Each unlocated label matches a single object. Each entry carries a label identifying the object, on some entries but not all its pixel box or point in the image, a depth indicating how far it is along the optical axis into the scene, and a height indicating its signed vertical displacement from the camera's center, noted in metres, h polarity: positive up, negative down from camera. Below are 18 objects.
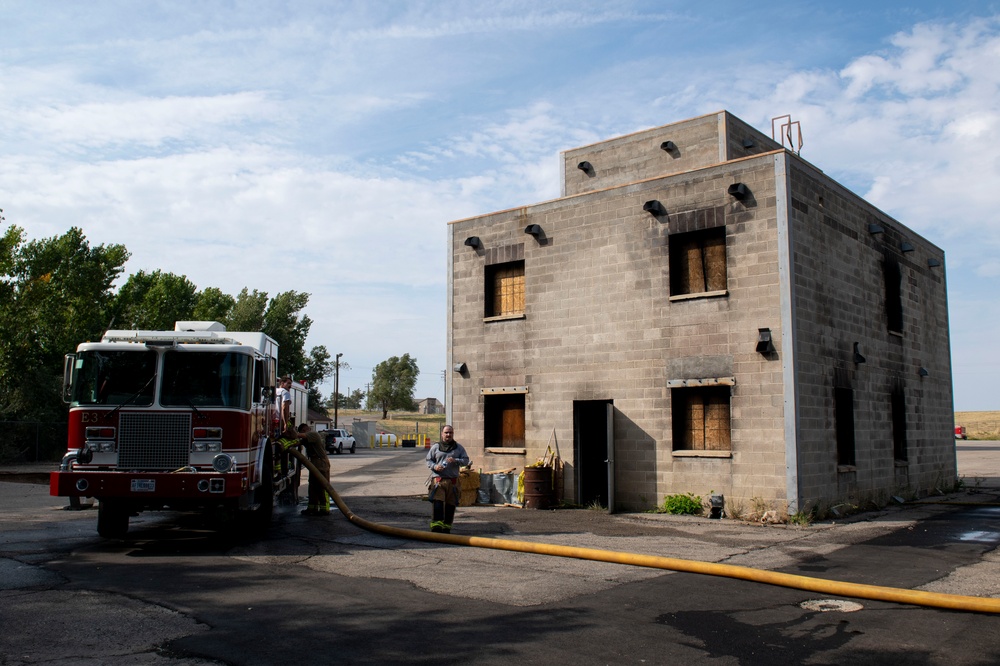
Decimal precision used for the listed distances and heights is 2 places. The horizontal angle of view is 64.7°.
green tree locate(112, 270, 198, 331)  44.94 +6.69
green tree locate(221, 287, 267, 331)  61.34 +7.96
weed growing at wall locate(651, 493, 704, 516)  15.07 -1.80
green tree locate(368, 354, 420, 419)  117.88 +4.54
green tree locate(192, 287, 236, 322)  53.06 +7.50
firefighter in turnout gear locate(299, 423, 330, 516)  15.02 -1.13
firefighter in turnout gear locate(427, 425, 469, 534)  12.20 -1.01
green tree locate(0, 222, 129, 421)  36.06 +5.01
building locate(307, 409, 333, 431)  61.36 -0.70
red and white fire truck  10.61 -0.19
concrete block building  14.55 +1.54
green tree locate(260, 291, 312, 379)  63.31 +6.84
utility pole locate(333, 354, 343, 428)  77.70 +3.23
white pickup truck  55.62 -2.06
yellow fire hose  7.39 -1.81
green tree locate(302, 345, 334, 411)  77.31 +4.09
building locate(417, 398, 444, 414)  173.12 +1.18
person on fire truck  15.16 +0.11
